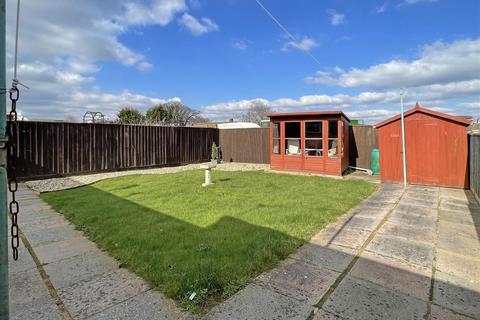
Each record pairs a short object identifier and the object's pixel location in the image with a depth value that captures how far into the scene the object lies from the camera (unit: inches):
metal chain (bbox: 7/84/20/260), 53.8
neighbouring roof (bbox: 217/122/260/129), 1007.3
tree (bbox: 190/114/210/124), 1417.3
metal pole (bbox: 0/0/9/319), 46.6
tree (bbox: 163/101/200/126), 1241.6
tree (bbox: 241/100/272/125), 1496.1
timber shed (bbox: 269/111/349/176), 390.3
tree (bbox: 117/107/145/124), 1017.5
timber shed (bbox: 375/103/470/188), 291.7
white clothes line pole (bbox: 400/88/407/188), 305.4
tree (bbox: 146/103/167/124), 1146.4
